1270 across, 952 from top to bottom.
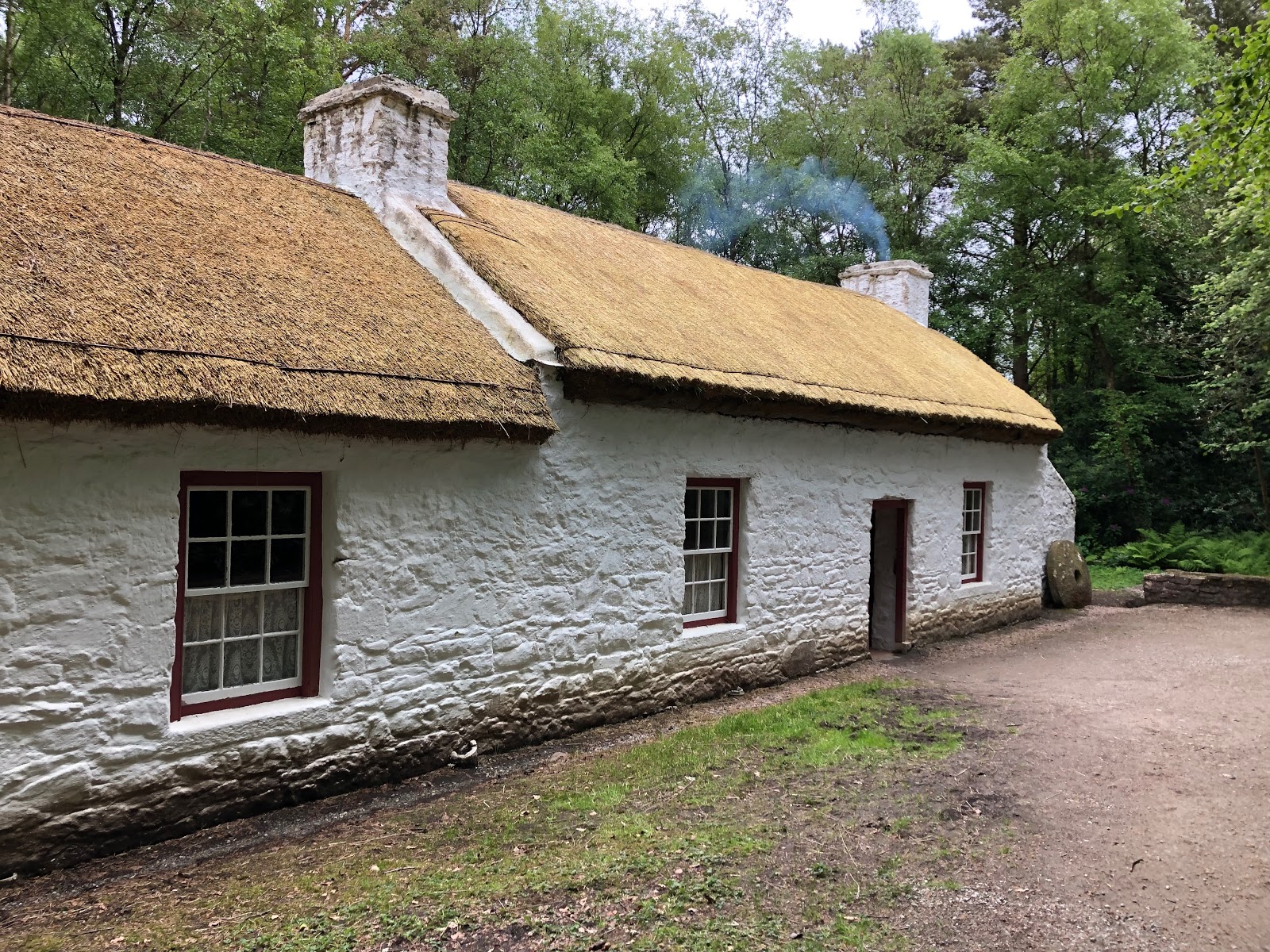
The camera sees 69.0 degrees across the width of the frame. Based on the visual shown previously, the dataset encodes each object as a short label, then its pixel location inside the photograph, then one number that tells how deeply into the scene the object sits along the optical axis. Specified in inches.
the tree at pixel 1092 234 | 810.8
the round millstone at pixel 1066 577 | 574.0
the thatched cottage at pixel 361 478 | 188.7
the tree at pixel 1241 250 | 302.5
